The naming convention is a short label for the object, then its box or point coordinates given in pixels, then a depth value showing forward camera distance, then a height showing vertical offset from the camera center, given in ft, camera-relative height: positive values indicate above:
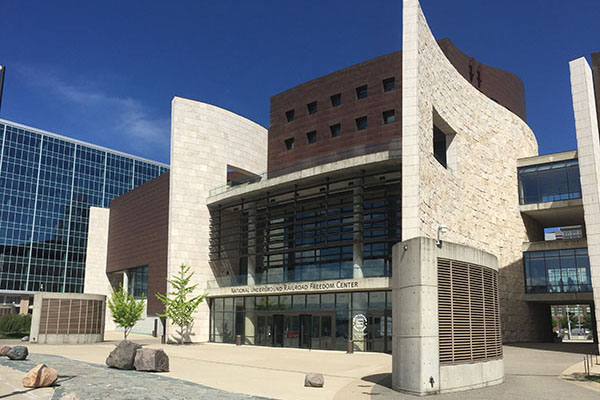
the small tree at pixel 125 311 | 142.72 -1.71
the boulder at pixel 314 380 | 56.29 -7.69
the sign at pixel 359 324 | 109.09 -3.42
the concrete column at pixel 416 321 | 50.01 -1.32
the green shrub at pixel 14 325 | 151.33 -6.08
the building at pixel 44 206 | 287.48 +54.91
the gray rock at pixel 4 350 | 80.03 -6.94
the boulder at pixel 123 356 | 68.49 -6.55
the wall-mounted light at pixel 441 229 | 57.33 +8.58
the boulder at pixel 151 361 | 66.59 -6.91
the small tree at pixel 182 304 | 140.67 +0.32
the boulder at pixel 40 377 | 51.16 -7.04
